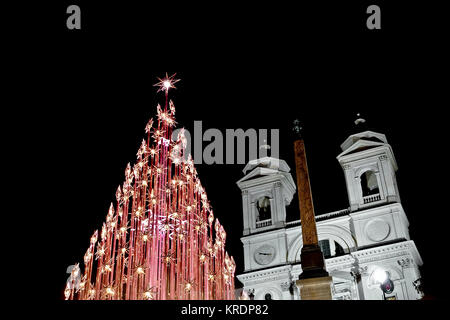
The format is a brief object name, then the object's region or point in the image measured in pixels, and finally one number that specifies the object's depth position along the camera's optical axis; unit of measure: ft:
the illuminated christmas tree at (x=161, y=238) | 42.78
